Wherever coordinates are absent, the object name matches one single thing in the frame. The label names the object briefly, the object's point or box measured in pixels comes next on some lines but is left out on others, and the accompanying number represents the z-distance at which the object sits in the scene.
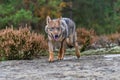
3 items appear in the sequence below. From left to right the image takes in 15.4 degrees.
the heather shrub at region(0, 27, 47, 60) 17.27
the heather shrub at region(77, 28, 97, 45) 31.52
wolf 14.42
